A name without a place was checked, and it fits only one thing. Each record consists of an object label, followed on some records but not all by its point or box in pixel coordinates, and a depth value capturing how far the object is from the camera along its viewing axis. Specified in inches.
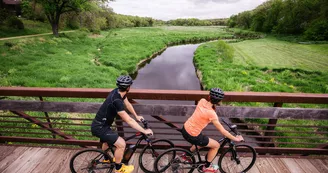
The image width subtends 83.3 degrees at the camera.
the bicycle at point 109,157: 138.6
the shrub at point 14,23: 1169.4
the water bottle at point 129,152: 139.9
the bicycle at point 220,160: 142.0
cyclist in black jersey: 117.8
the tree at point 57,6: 1159.6
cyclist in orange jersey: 121.5
